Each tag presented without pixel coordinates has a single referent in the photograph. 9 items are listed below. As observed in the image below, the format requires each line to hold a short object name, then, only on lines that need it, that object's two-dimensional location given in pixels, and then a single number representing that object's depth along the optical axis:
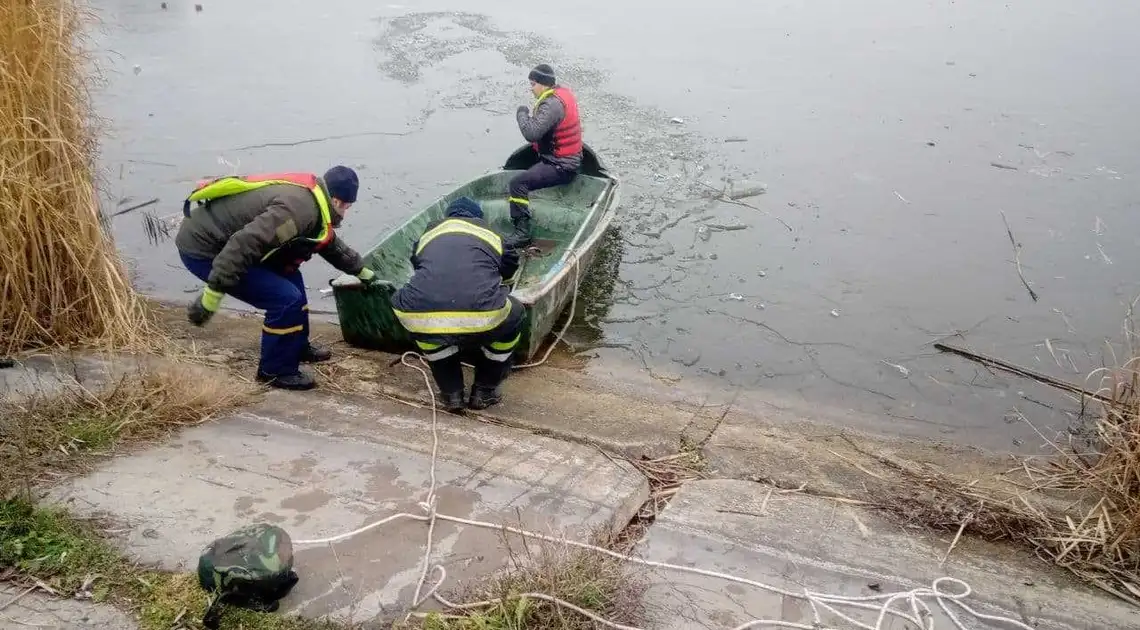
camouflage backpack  3.26
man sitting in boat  8.28
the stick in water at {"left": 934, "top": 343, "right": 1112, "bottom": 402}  7.12
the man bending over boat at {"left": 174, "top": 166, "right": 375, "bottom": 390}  5.03
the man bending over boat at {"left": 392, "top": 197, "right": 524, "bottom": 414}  5.11
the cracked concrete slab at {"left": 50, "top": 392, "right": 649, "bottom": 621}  3.71
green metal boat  6.25
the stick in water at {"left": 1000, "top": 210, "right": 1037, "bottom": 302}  8.43
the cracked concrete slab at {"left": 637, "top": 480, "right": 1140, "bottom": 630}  3.74
